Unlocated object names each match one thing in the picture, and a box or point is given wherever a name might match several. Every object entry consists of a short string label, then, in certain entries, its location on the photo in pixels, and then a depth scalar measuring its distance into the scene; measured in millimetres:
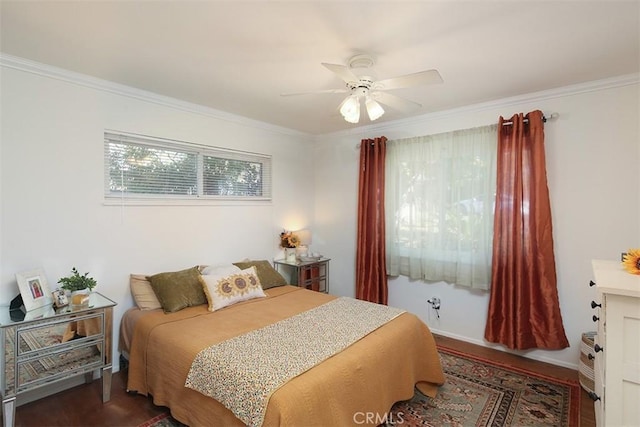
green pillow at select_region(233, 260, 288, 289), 3328
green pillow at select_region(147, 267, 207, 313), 2621
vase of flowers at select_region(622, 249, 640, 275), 1455
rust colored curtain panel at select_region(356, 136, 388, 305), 3848
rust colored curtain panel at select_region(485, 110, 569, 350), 2797
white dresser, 1205
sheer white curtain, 3180
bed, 1583
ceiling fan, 1824
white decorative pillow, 2703
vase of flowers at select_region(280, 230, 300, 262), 4059
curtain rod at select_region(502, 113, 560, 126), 2813
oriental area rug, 2092
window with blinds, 2760
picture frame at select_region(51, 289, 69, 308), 2184
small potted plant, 2209
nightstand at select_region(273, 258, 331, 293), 3939
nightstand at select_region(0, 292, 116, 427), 1890
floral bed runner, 1573
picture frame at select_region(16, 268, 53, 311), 2084
